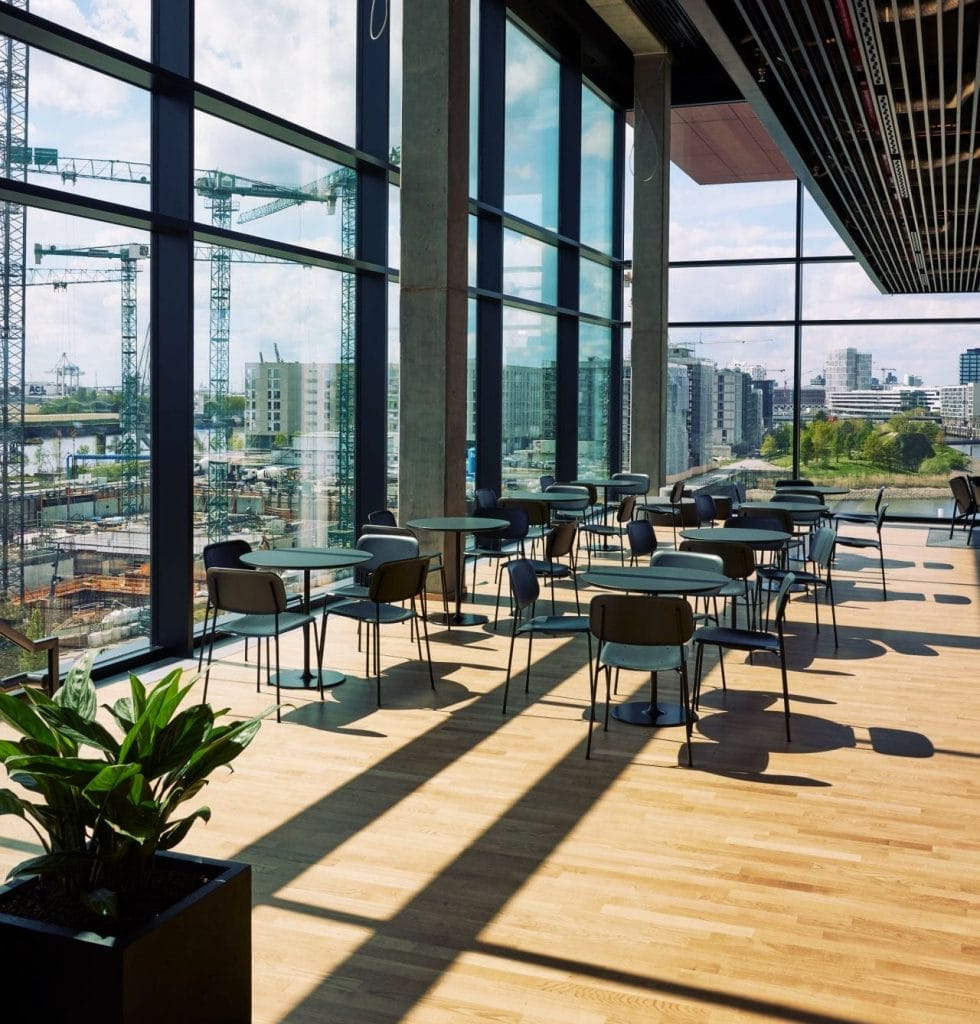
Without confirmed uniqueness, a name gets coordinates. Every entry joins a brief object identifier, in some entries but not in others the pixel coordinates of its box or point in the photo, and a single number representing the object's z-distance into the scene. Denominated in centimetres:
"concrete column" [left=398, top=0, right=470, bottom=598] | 923
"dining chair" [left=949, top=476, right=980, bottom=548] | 1413
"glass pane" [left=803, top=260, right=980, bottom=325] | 1655
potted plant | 226
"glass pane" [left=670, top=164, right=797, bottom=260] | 1684
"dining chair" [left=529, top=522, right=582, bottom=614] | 787
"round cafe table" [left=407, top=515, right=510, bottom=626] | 826
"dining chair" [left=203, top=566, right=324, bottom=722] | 607
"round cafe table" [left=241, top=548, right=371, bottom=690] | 645
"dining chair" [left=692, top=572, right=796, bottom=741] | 571
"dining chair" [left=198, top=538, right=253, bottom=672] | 671
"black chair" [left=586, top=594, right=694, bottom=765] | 519
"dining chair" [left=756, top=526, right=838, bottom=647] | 780
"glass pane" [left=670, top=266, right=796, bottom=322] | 1686
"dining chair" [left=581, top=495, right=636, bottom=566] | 1082
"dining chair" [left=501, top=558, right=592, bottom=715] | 616
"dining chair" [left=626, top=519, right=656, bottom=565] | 877
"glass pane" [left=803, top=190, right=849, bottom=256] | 1656
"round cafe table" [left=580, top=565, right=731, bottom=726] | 592
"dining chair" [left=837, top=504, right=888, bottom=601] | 964
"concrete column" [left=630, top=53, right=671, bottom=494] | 1627
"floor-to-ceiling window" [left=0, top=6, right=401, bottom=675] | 642
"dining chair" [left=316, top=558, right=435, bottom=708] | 631
